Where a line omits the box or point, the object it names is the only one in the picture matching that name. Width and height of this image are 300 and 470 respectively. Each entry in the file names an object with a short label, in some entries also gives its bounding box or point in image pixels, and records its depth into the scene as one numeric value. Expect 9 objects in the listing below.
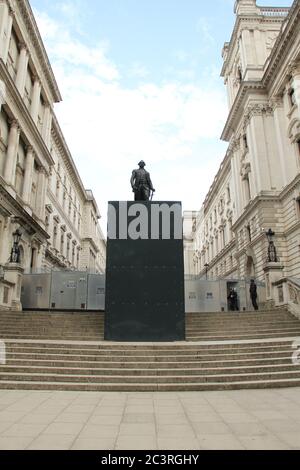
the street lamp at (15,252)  20.05
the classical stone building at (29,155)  24.34
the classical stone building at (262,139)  27.86
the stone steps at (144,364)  7.66
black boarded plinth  11.30
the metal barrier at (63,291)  23.38
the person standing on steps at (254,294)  21.18
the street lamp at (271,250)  20.37
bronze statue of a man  12.91
